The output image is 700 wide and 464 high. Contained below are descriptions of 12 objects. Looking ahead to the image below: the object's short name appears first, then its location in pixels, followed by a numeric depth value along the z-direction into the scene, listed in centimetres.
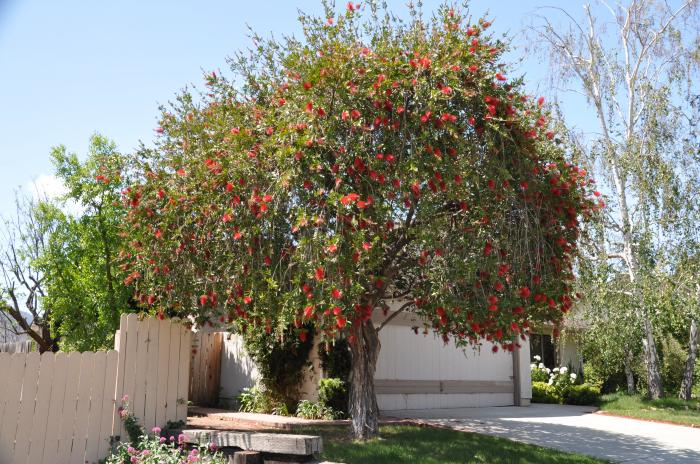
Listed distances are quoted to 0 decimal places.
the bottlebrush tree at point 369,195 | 733
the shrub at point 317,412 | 1187
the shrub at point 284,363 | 1259
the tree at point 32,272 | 1880
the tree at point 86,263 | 1423
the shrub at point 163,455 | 584
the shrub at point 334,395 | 1196
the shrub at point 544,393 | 1858
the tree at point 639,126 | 1727
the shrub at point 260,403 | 1254
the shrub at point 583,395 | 1812
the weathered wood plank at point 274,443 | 526
